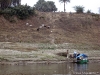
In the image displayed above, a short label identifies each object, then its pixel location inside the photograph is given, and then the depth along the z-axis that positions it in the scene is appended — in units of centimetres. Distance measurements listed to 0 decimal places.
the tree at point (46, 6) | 9713
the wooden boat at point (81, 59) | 3992
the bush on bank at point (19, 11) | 6286
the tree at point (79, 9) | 7994
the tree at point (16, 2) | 6940
